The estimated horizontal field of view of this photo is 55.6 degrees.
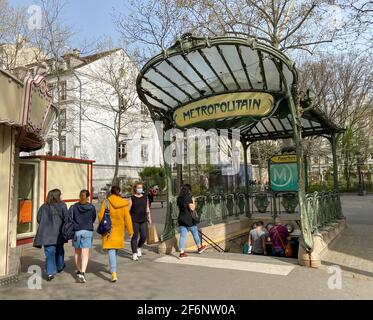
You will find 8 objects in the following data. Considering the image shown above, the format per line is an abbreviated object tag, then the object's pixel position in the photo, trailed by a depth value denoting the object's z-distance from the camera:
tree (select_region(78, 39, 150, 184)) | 28.67
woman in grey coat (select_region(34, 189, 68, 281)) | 6.17
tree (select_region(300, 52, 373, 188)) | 24.86
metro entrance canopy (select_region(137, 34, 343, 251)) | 6.72
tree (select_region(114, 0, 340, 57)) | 16.08
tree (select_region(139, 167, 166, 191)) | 33.29
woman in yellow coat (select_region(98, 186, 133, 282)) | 5.96
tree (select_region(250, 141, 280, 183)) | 34.88
